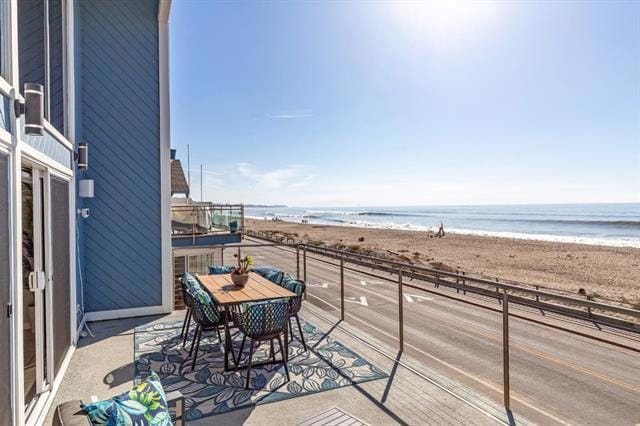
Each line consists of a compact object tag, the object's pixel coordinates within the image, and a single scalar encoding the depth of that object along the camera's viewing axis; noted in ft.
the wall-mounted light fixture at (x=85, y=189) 14.44
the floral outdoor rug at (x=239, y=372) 9.31
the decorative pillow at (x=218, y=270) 15.95
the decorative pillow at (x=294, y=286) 12.79
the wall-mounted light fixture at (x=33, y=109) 6.88
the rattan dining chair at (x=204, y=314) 11.34
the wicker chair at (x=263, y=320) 10.11
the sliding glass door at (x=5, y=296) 5.79
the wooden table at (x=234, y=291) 10.85
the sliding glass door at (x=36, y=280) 8.83
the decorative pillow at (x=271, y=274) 14.67
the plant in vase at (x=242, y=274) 12.76
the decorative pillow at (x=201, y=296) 11.31
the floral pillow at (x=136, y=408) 4.15
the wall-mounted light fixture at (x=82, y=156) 13.73
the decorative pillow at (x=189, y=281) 12.14
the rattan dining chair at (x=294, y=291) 12.15
